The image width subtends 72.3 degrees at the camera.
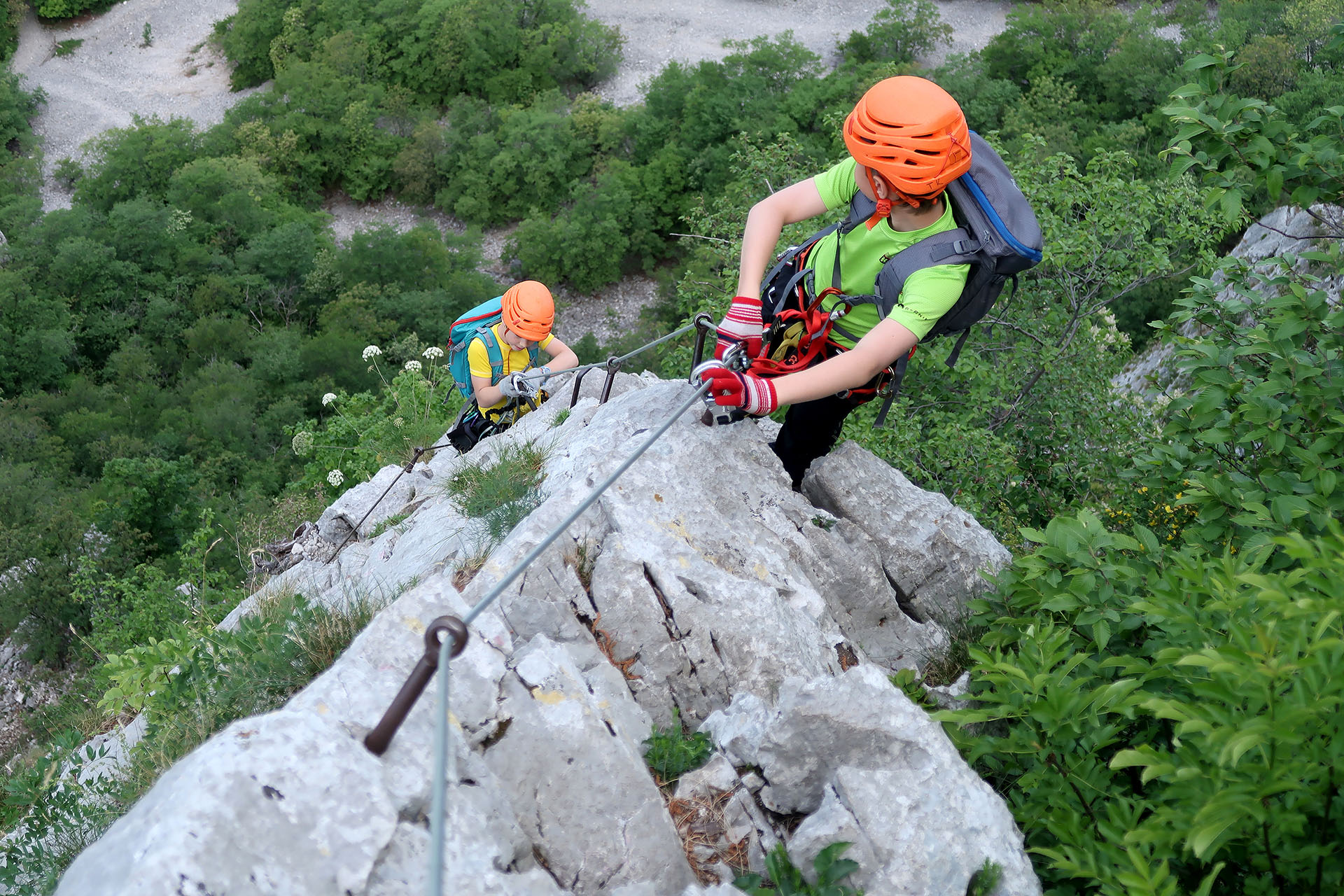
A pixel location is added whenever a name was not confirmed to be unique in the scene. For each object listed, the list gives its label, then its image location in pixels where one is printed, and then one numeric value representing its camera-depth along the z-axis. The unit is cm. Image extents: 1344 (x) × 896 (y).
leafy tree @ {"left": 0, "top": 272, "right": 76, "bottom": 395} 3731
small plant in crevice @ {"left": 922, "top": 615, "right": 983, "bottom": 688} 455
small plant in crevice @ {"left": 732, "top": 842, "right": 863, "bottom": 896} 288
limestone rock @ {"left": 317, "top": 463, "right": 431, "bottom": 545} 723
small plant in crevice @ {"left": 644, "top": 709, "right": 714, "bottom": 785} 344
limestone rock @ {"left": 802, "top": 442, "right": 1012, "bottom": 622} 527
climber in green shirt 379
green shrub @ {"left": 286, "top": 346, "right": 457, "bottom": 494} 1039
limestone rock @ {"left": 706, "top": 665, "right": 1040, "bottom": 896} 298
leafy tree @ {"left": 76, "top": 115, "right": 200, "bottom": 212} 4116
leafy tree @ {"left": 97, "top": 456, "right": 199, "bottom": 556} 2217
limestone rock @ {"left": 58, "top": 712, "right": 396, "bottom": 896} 224
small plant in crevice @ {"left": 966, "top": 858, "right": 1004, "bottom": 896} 297
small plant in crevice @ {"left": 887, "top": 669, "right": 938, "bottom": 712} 401
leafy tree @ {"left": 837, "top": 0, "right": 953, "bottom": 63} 3750
